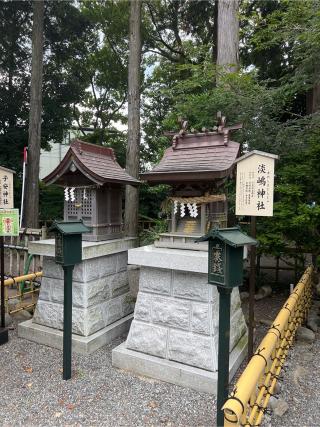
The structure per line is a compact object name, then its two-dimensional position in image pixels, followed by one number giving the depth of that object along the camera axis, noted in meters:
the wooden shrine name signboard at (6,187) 5.29
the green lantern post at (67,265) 4.03
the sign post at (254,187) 3.65
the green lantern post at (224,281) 2.81
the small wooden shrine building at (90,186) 5.21
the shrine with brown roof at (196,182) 4.36
